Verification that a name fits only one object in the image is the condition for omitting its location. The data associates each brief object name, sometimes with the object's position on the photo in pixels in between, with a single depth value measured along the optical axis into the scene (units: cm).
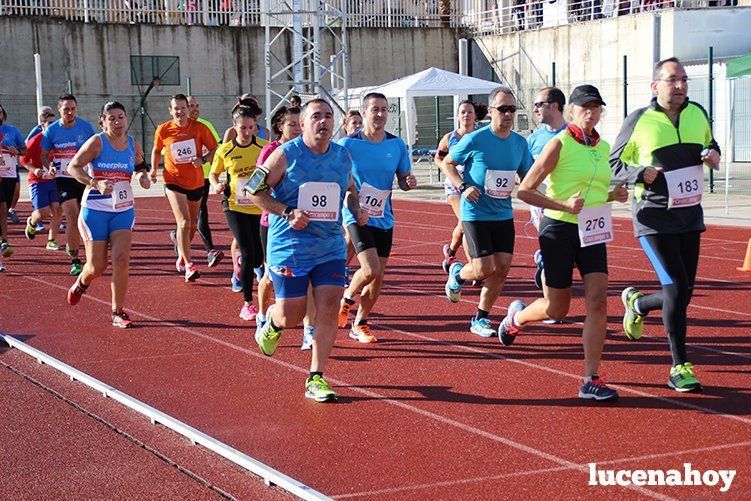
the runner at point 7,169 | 1531
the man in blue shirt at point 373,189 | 870
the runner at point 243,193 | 1022
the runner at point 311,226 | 698
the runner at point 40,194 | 1491
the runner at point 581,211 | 688
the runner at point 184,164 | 1248
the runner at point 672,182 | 701
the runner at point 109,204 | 972
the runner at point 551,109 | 902
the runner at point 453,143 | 1134
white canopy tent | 2602
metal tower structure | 2581
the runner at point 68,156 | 1362
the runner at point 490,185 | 887
